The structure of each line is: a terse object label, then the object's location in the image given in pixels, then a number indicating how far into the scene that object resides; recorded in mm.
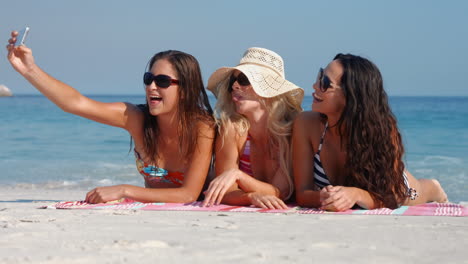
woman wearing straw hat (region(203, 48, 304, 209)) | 4488
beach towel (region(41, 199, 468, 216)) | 4113
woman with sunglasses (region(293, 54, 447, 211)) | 4145
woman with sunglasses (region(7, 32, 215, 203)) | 4375
